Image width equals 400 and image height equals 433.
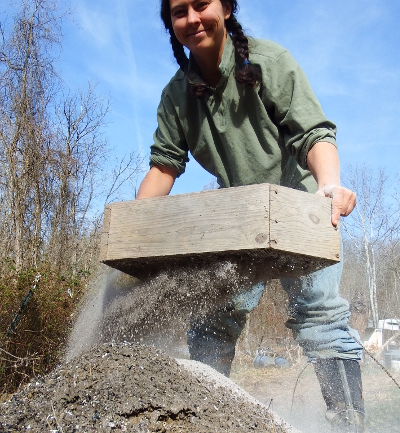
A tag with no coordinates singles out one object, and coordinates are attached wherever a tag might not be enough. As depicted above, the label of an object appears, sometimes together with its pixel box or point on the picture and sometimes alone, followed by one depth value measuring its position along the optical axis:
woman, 2.18
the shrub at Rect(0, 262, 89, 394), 3.82
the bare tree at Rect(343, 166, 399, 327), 19.95
